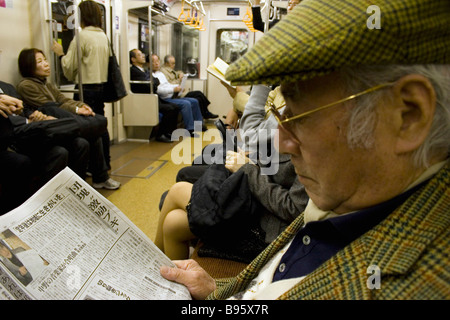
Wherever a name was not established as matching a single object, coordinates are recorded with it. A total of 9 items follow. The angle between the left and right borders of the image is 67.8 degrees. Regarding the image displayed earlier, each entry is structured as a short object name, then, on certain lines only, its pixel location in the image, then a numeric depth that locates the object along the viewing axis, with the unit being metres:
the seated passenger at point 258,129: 1.68
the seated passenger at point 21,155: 2.30
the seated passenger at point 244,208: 1.39
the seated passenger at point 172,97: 6.53
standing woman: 3.49
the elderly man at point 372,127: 0.51
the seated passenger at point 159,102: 5.75
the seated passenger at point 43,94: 3.05
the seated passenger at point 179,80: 7.18
